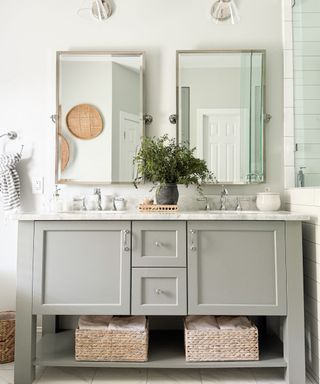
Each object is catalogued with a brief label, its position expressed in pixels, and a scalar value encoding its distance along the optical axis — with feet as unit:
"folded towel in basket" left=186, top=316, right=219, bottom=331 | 5.54
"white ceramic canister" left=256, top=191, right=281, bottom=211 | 6.48
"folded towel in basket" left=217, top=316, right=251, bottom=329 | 5.54
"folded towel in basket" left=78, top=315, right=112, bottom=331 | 5.46
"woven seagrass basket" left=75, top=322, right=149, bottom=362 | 5.29
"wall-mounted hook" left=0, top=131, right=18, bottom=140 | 7.07
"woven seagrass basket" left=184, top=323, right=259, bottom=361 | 5.29
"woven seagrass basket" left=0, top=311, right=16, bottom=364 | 5.97
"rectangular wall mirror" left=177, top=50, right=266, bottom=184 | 6.91
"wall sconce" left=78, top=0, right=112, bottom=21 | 6.98
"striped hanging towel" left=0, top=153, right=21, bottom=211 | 6.78
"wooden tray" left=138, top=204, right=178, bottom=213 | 5.91
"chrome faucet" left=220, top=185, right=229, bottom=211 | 6.86
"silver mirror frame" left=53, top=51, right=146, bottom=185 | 6.95
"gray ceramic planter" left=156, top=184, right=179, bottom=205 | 6.08
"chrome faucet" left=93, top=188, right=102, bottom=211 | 6.82
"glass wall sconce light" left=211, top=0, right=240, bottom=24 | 6.77
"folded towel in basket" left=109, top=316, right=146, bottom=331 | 5.42
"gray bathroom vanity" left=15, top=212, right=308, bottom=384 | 5.18
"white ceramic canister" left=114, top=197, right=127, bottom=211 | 6.72
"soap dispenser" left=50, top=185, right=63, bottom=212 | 6.67
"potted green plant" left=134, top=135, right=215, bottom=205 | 5.98
